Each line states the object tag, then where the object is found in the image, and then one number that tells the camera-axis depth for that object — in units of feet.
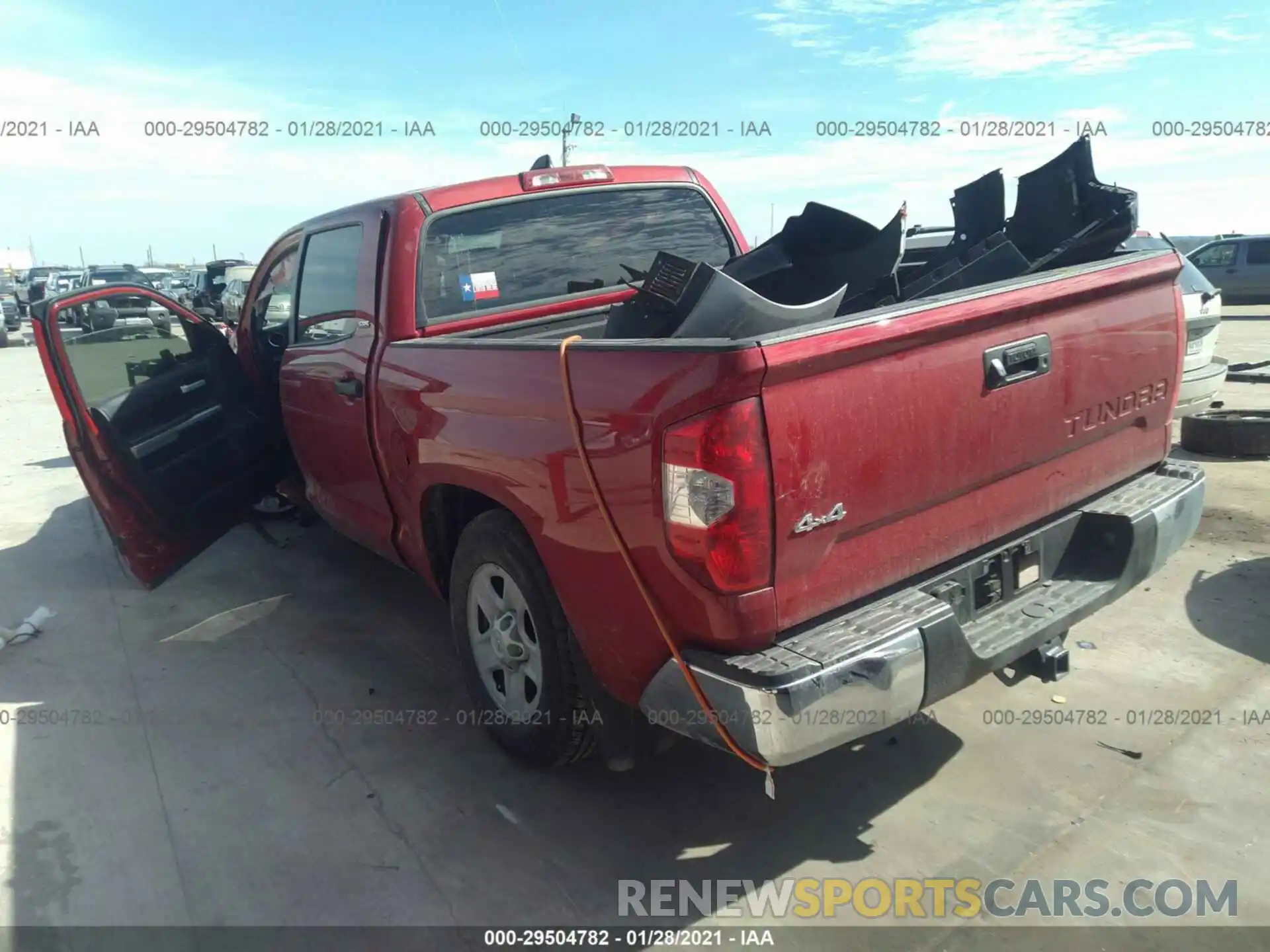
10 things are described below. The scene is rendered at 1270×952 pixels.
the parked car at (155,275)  102.62
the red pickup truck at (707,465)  7.43
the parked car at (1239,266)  65.10
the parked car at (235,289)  54.70
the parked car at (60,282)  92.34
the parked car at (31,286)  102.12
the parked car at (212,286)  74.13
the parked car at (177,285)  91.97
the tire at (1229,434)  21.02
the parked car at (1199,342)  20.88
